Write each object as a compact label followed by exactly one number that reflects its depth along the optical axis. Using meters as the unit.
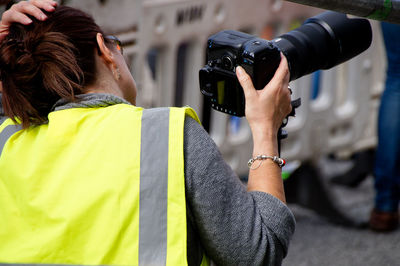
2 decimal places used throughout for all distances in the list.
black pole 4.13
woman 4.24
